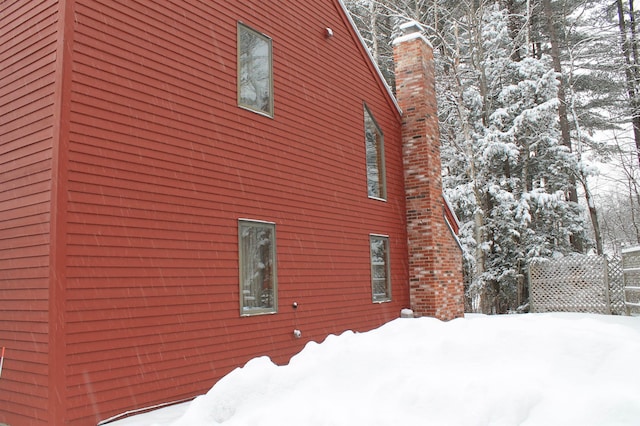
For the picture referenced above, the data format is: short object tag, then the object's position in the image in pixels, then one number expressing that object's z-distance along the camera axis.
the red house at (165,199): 5.28
